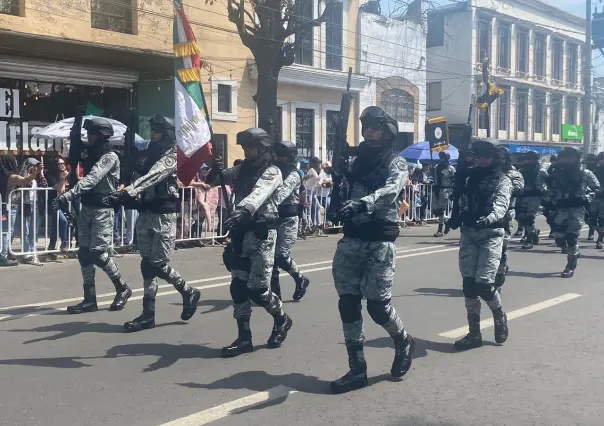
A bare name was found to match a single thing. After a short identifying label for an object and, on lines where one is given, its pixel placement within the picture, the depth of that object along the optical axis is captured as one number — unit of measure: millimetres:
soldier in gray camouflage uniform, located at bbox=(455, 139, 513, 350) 5957
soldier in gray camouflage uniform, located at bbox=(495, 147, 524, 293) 6781
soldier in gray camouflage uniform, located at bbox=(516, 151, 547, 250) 12345
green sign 42612
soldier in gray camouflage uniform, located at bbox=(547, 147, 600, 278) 10352
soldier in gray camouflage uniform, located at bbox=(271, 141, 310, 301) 6816
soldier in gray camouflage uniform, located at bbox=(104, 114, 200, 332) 6375
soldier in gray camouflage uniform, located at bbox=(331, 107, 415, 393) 4777
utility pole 31875
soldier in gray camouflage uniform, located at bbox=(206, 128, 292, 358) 5461
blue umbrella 20484
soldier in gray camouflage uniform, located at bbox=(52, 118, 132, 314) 6891
